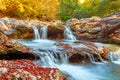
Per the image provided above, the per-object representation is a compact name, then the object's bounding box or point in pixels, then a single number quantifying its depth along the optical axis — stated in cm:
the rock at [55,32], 906
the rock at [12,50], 502
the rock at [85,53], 569
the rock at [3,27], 850
